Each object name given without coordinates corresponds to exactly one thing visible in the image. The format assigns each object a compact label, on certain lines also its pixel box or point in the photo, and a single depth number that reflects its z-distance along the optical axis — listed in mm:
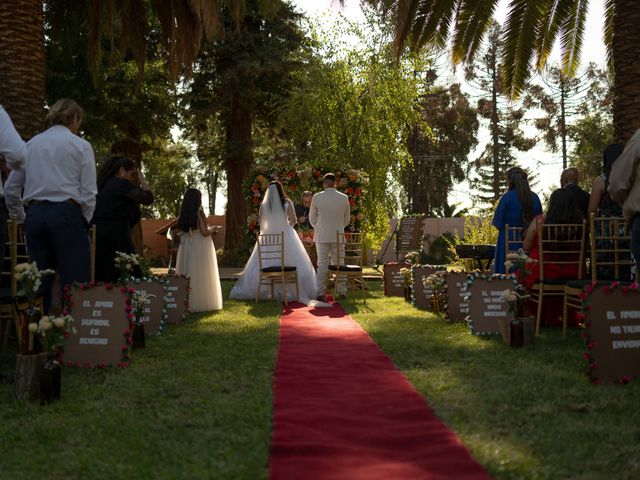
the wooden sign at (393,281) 12305
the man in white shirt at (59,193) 5141
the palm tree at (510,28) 10992
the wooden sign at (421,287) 9820
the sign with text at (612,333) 4805
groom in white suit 11516
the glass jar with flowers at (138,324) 6449
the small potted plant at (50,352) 4352
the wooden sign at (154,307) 7402
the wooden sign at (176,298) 8562
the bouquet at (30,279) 4473
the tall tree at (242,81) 21781
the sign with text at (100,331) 5504
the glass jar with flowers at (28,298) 4465
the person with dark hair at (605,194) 7195
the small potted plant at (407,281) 11461
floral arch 15353
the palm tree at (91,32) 8312
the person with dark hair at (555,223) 7445
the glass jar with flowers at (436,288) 8789
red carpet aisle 3131
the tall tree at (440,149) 43406
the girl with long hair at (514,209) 8555
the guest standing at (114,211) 7410
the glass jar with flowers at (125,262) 6750
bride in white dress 11867
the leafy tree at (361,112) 22750
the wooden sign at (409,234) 19047
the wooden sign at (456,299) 8312
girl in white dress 9914
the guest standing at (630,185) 5211
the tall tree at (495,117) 40531
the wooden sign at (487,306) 7215
